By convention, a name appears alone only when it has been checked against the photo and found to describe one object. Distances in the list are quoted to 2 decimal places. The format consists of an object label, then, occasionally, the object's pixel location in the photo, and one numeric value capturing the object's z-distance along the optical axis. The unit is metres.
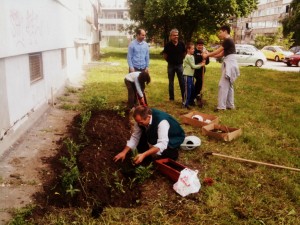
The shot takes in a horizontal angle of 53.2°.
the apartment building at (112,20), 81.25
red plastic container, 4.00
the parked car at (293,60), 22.57
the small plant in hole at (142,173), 3.99
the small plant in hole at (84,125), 5.45
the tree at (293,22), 37.53
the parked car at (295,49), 28.53
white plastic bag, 3.75
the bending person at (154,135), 3.97
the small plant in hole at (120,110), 7.17
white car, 22.17
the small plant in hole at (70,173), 3.67
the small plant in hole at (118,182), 3.74
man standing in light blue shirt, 7.56
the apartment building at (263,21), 53.81
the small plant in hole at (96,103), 7.59
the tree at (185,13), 24.97
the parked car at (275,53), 27.07
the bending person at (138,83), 6.50
